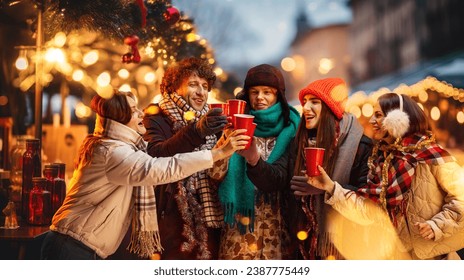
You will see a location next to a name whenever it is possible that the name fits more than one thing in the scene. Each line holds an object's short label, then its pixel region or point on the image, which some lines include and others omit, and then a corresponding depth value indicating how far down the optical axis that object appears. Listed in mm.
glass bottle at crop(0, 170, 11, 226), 4508
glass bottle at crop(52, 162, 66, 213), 4301
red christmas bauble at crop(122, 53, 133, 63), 4535
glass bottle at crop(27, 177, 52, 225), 4227
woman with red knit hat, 3900
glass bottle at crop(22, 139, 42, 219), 4387
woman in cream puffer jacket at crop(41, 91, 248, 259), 3713
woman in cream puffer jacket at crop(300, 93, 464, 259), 3848
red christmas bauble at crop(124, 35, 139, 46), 4504
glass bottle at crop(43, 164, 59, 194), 4352
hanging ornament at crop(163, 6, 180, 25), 4568
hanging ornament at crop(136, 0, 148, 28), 4505
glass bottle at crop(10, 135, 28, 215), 4459
